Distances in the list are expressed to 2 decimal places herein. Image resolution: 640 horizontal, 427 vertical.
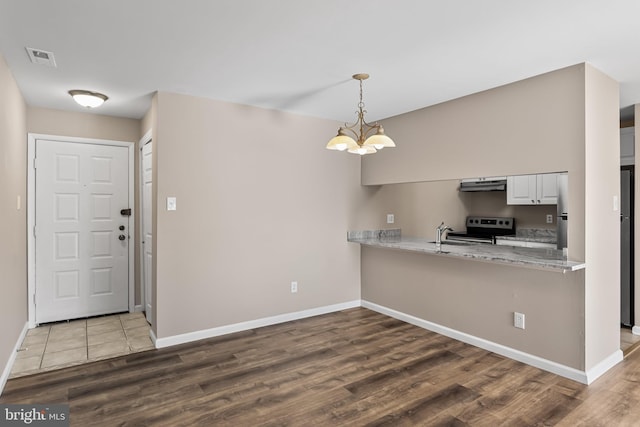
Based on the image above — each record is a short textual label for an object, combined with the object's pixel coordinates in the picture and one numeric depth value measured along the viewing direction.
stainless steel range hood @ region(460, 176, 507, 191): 3.55
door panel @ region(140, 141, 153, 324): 4.09
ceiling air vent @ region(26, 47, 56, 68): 2.57
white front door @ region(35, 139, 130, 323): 4.10
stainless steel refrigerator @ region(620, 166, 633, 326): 3.92
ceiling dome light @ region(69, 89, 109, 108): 3.42
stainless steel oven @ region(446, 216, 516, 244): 4.48
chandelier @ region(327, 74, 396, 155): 2.83
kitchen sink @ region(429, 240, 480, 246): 4.10
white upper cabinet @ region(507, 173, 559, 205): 3.41
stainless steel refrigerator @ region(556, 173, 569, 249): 2.97
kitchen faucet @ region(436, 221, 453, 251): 3.82
